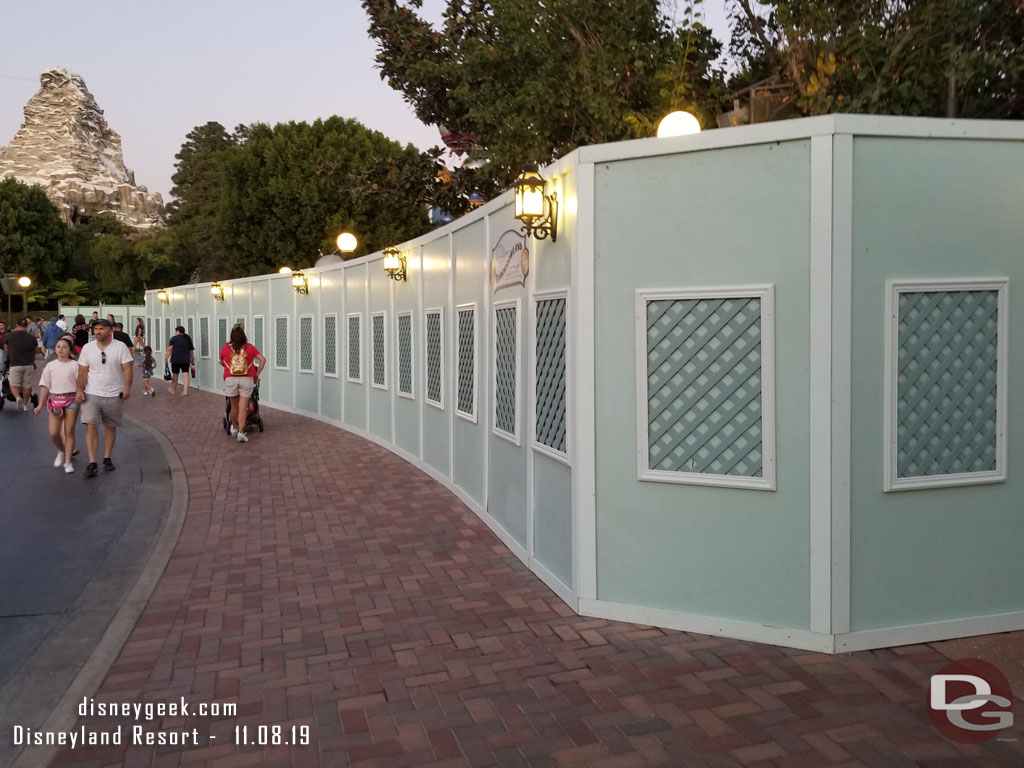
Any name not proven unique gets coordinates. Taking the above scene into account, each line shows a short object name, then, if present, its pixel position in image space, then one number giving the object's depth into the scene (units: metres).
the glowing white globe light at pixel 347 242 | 15.55
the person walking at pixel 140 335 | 28.48
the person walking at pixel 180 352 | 21.30
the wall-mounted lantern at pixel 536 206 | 5.73
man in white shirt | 10.11
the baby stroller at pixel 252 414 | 14.37
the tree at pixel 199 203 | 55.31
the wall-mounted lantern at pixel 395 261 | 11.59
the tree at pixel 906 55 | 9.11
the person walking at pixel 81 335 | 14.43
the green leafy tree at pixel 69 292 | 58.12
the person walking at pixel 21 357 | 16.52
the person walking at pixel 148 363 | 24.61
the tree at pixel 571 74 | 12.02
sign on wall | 6.55
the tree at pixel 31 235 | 57.22
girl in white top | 10.77
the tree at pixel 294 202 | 35.28
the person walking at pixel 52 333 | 23.44
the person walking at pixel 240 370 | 13.18
